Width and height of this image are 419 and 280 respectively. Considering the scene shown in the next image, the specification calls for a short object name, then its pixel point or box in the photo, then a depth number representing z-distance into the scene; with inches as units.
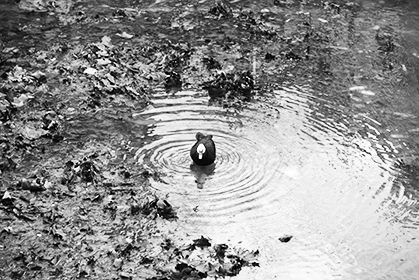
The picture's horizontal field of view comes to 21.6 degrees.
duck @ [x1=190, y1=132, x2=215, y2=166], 484.5
